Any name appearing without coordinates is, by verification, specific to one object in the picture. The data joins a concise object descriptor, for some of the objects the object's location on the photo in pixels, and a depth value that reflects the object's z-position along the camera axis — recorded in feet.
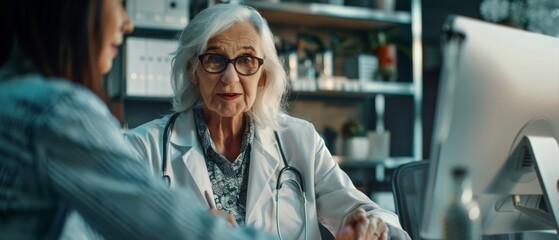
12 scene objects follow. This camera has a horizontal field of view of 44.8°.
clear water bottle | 3.06
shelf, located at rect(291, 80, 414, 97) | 13.16
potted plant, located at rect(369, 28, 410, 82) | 14.12
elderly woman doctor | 6.11
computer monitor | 3.27
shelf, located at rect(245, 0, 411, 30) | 12.97
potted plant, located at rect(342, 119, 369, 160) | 13.80
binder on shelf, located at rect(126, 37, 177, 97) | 11.44
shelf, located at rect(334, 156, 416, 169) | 13.44
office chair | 6.18
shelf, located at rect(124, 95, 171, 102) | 11.53
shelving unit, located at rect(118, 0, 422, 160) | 13.19
